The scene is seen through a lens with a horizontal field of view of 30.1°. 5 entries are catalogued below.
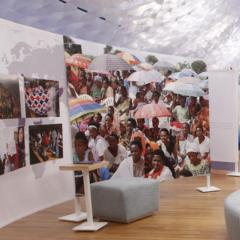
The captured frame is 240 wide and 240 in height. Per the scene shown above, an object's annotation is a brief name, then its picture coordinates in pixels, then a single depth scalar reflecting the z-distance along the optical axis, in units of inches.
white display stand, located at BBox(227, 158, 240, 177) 354.9
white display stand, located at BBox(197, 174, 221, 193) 295.0
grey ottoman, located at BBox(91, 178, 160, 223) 221.8
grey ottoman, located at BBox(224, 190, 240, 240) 163.3
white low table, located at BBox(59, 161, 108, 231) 212.4
